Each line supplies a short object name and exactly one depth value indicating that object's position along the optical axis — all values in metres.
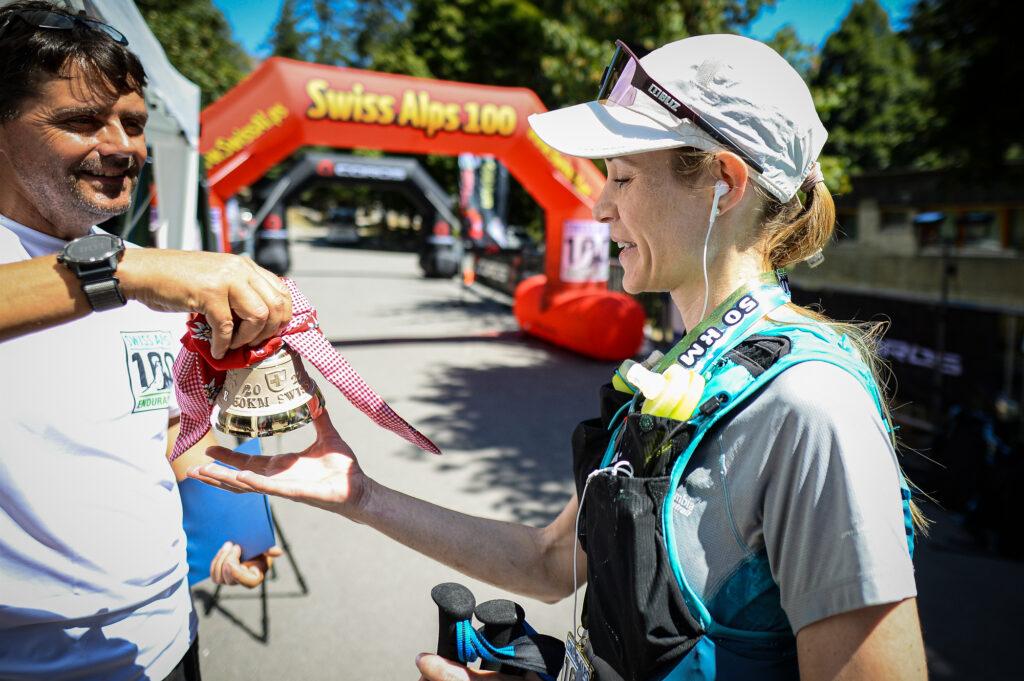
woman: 0.88
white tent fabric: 3.57
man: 1.31
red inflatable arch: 7.28
